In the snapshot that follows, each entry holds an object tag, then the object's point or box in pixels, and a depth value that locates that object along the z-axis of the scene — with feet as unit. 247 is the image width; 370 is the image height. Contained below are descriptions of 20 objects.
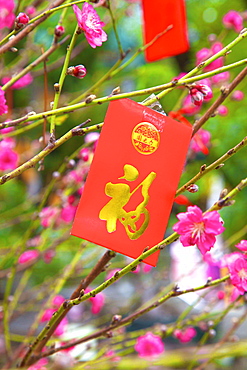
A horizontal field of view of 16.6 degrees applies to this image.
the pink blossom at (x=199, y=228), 2.04
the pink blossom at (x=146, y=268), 3.79
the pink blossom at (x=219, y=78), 3.44
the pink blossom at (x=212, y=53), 3.18
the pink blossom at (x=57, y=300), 3.68
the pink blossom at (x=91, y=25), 2.12
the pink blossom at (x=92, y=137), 2.84
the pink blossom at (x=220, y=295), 3.28
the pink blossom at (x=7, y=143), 3.94
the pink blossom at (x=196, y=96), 2.09
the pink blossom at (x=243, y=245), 2.15
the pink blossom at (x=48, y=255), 3.81
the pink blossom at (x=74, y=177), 3.29
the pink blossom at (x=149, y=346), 3.59
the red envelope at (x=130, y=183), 2.07
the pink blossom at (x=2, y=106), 2.10
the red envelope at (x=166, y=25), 2.88
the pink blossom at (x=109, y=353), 3.48
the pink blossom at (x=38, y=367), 2.78
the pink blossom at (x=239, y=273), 2.15
